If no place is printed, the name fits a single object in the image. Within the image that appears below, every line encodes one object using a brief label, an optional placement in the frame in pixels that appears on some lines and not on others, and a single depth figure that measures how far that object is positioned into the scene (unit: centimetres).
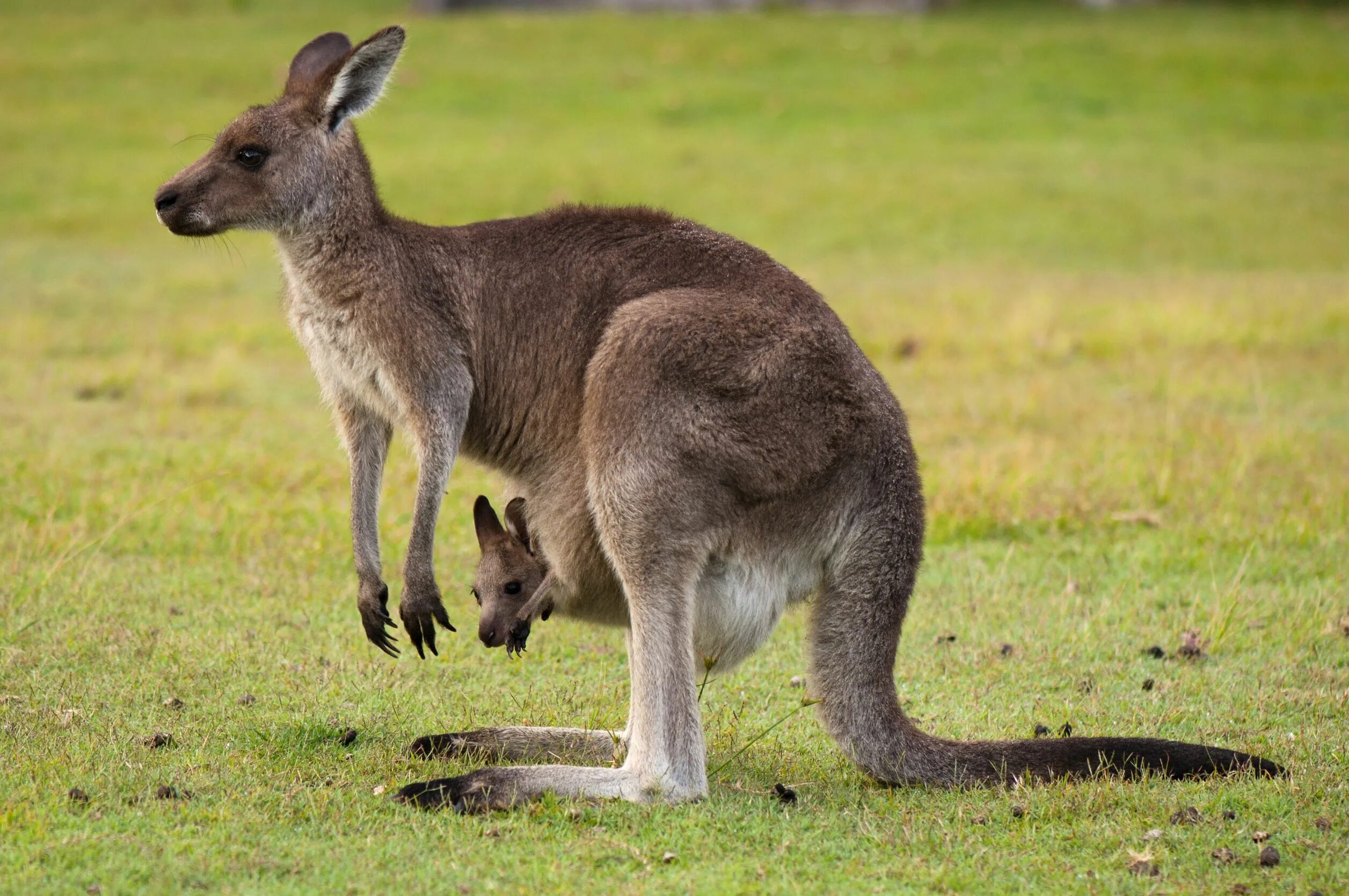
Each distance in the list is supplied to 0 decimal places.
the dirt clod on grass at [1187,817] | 814
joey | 925
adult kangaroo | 824
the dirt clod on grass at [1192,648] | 1138
